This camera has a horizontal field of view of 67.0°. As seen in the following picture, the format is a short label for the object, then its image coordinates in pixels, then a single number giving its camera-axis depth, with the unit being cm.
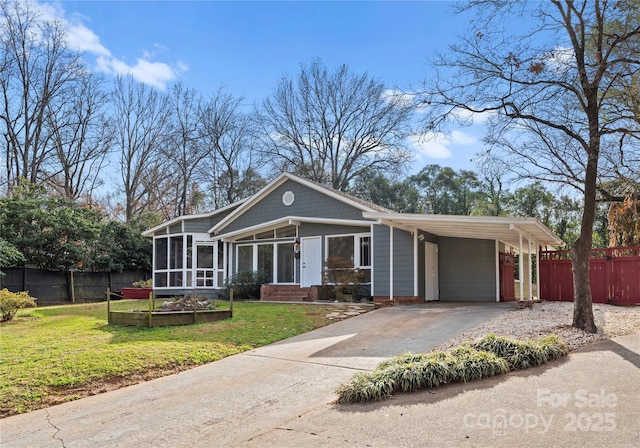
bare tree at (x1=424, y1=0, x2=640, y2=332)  908
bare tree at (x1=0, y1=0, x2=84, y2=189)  2553
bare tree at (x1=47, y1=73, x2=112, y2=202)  2817
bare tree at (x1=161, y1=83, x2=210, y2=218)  3259
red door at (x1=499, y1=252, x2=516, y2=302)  1670
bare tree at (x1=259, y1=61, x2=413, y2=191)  3412
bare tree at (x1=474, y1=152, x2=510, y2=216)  3641
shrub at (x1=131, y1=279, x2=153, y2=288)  2169
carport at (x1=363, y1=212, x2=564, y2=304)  1423
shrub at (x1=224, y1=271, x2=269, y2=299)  1844
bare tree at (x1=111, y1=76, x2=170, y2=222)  3131
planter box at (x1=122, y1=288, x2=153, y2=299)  2053
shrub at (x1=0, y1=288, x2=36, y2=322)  1216
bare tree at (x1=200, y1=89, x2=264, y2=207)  3366
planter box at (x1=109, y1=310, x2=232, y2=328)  1062
